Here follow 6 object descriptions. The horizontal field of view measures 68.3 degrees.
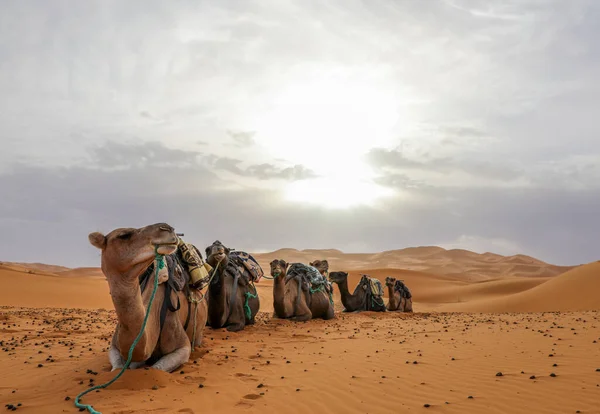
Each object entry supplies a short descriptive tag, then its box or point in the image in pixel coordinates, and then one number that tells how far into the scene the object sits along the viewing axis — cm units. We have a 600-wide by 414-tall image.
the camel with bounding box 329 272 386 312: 1942
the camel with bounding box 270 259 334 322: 1386
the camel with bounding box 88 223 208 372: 450
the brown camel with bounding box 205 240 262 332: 1007
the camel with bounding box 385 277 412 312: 2103
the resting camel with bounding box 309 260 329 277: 1814
